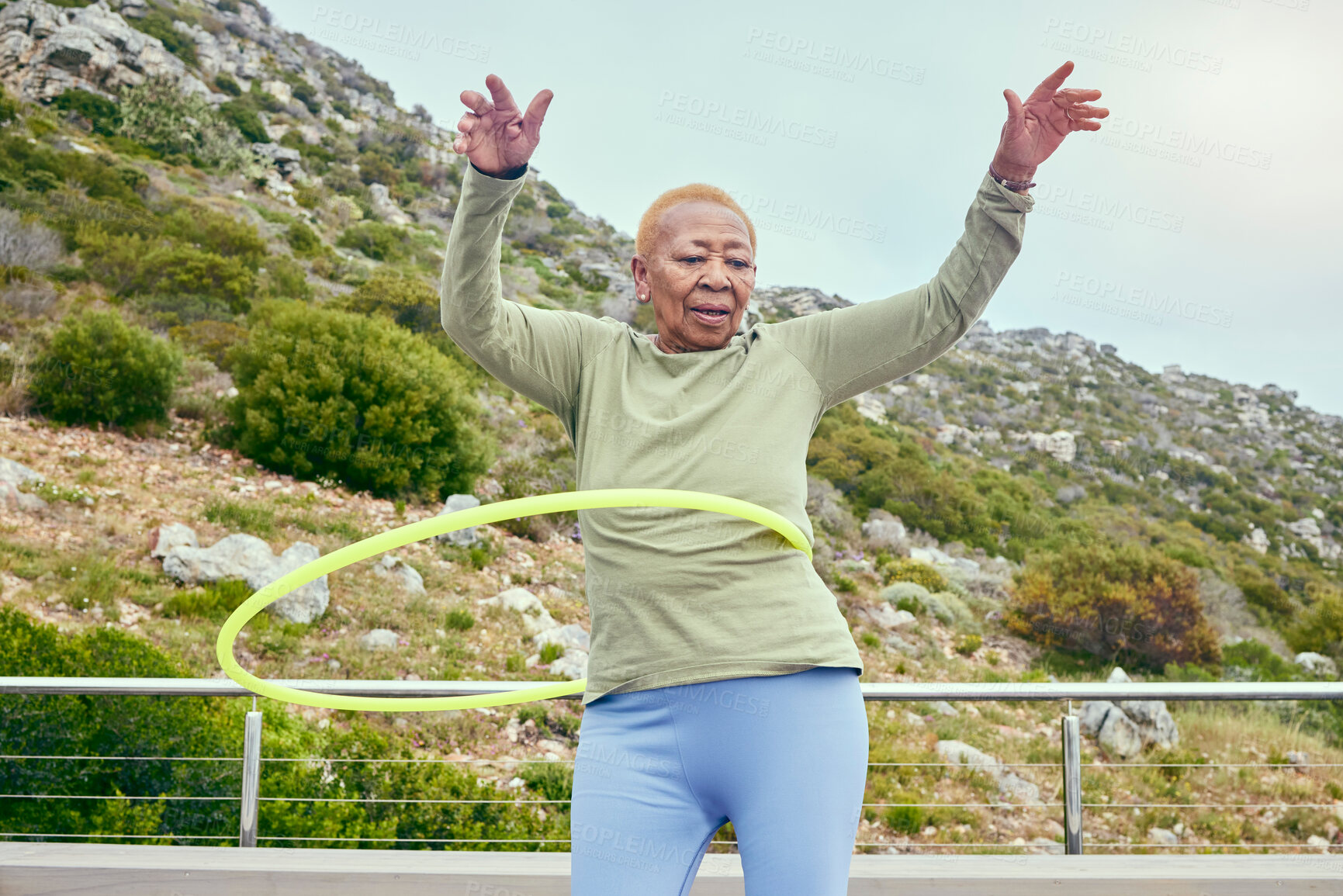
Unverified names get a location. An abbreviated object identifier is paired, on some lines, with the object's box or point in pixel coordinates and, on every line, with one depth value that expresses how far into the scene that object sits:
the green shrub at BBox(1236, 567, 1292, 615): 13.90
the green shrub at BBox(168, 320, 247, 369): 11.88
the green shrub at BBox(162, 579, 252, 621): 6.48
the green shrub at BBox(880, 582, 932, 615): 10.20
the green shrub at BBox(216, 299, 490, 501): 9.20
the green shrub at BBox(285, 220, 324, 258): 18.47
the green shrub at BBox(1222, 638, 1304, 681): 10.05
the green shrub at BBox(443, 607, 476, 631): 7.21
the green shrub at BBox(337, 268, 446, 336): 14.34
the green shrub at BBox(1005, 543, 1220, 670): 9.83
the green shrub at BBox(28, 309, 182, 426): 9.01
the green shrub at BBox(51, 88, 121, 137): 21.23
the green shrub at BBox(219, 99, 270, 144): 25.22
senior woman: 1.08
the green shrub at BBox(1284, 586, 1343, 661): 11.68
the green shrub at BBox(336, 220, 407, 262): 20.48
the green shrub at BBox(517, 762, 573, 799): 4.87
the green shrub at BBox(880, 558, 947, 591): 11.03
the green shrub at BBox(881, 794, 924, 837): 5.41
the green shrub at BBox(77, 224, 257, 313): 13.32
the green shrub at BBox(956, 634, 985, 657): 9.43
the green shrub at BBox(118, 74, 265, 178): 21.56
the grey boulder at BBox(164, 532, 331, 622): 6.82
